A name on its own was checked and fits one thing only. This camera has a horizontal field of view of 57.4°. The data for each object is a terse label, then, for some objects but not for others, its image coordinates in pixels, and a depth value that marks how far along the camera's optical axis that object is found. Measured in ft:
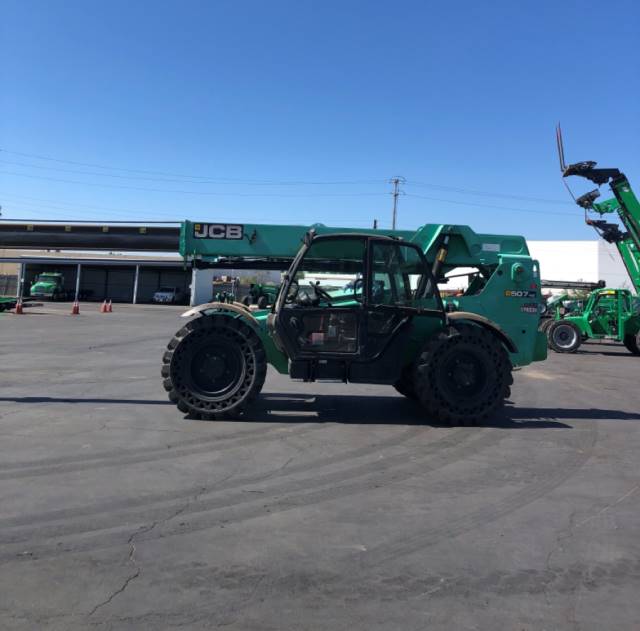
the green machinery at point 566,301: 74.64
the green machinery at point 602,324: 67.92
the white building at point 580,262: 214.28
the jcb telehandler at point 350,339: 25.32
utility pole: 224.66
